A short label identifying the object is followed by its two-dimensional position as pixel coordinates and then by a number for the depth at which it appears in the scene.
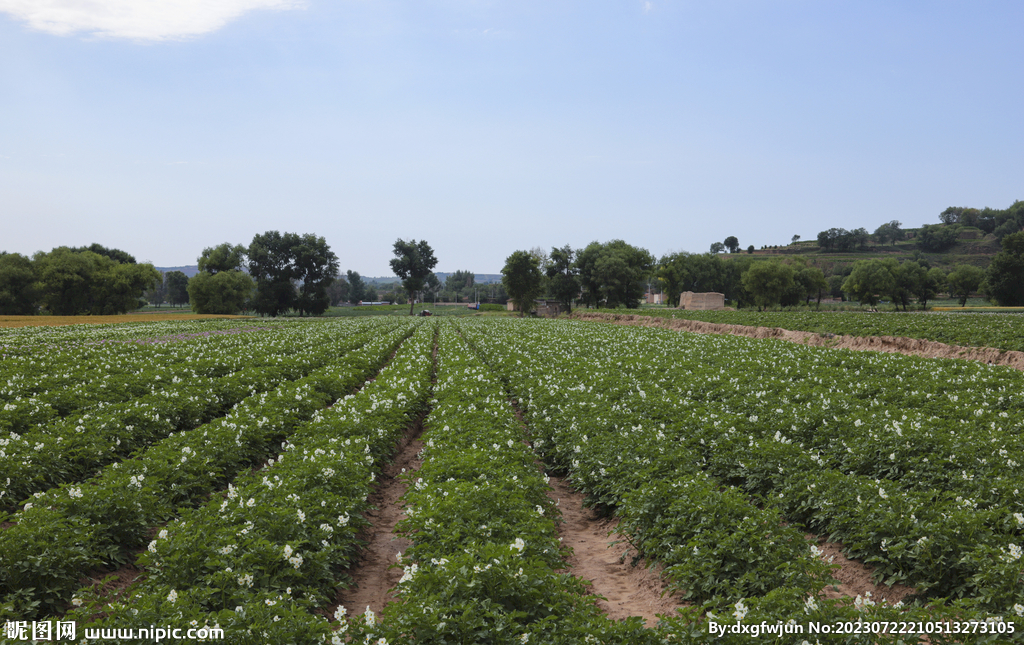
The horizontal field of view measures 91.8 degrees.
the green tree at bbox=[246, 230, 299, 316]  92.69
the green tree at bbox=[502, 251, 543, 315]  94.81
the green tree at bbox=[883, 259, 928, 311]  102.06
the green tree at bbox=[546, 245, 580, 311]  97.81
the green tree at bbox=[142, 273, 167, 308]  194.12
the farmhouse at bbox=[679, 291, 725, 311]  86.19
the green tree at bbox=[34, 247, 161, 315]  71.69
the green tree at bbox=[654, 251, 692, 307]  119.31
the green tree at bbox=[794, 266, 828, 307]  111.75
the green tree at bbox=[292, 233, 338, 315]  94.50
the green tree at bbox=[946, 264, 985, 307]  109.62
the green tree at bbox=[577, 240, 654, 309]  88.94
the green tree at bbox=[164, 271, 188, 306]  182.12
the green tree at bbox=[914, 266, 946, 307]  104.94
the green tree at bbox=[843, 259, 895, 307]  101.12
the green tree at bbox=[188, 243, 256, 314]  88.44
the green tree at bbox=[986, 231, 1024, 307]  86.94
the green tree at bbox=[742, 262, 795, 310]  92.75
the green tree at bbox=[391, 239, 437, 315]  110.31
